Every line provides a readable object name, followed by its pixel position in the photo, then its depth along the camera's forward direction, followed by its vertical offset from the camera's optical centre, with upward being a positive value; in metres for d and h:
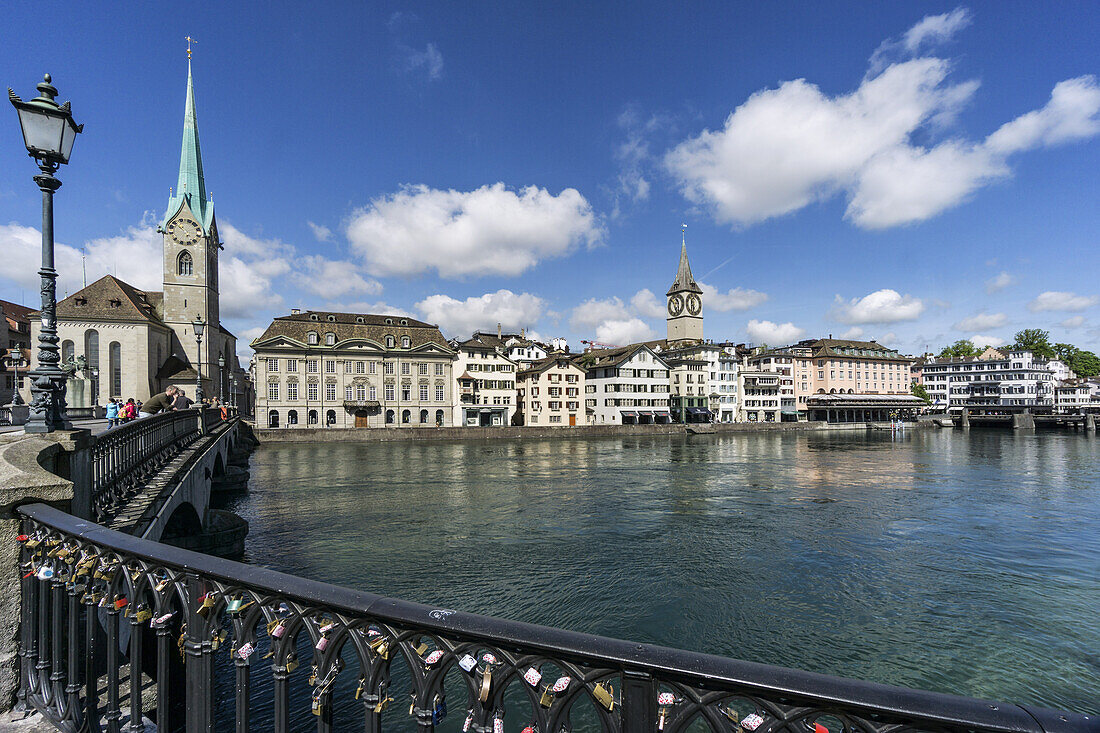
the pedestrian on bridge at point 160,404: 16.59 -0.25
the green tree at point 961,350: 131.12 +6.38
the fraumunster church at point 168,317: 54.31 +8.35
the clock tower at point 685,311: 118.81 +15.82
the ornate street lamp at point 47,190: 5.38 +2.09
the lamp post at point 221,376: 67.20 +2.33
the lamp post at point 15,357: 55.97 +4.29
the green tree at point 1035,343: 114.50 +6.81
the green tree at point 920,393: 123.69 -3.42
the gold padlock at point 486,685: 1.98 -1.07
